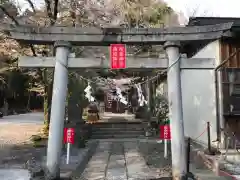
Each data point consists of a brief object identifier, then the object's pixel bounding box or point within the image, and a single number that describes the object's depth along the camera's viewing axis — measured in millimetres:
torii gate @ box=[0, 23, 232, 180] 5147
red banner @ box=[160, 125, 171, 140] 7176
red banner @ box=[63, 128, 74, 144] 6389
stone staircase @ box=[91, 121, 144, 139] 11837
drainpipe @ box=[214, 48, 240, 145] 7115
